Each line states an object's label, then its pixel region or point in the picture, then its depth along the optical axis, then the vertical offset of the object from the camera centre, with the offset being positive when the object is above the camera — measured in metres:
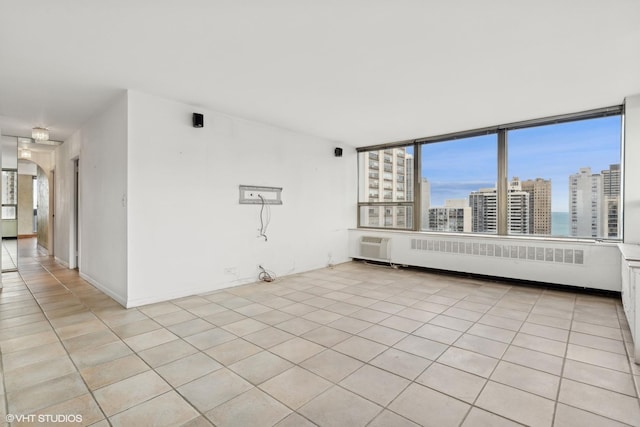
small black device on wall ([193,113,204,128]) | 4.21 +1.21
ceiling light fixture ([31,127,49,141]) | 5.02 +1.22
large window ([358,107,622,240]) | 4.46 +0.49
